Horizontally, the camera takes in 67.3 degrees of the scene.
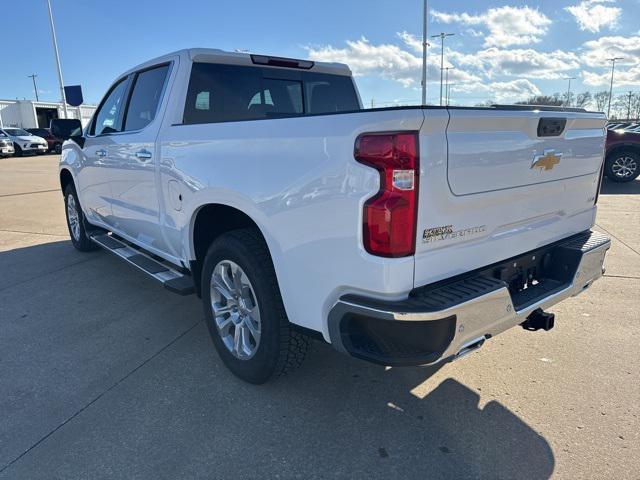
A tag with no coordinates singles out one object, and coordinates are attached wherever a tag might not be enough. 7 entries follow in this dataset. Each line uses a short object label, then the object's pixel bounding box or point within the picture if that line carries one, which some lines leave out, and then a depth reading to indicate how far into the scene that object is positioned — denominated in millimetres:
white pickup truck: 1995
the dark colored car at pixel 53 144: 30891
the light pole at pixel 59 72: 32094
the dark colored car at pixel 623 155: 11359
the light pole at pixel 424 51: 28116
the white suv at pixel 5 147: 25828
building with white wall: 50969
